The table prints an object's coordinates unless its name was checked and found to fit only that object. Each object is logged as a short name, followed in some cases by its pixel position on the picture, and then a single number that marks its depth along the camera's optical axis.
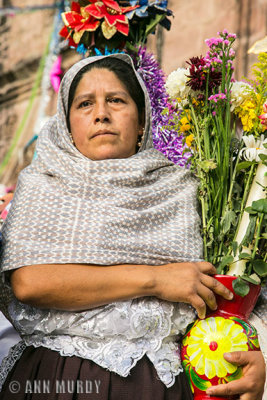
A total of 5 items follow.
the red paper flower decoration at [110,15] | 3.00
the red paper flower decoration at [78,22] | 3.03
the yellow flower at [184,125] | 2.24
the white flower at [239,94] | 2.16
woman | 1.81
